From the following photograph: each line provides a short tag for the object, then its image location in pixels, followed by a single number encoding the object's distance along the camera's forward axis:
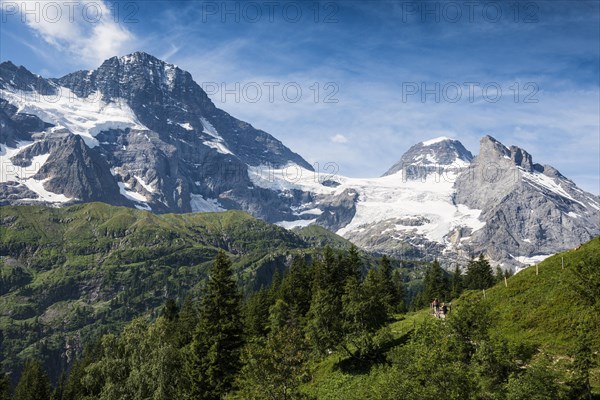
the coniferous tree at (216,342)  54.78
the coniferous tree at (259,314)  92.38
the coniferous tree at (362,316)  58.60
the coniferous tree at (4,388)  87.38
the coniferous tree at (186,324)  91.00
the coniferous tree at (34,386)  102.62
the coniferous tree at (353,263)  87.22
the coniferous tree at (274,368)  37.66
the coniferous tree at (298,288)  90.00
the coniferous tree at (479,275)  148.12
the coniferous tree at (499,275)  157.81
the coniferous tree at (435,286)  141.50
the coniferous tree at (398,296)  129.26
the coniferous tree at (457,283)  156.50
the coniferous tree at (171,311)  111.93
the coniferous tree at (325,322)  60.50
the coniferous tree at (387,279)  119.48
